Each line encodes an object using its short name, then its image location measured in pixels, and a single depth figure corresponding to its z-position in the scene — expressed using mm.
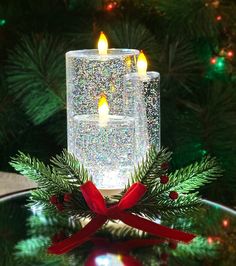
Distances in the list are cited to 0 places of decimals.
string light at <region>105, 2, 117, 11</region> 1170
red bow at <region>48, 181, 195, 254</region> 592
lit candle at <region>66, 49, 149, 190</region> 628
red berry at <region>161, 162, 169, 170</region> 618
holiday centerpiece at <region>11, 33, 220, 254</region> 604
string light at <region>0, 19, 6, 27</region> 1173
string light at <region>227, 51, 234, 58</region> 1137
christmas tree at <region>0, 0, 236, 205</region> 1080
